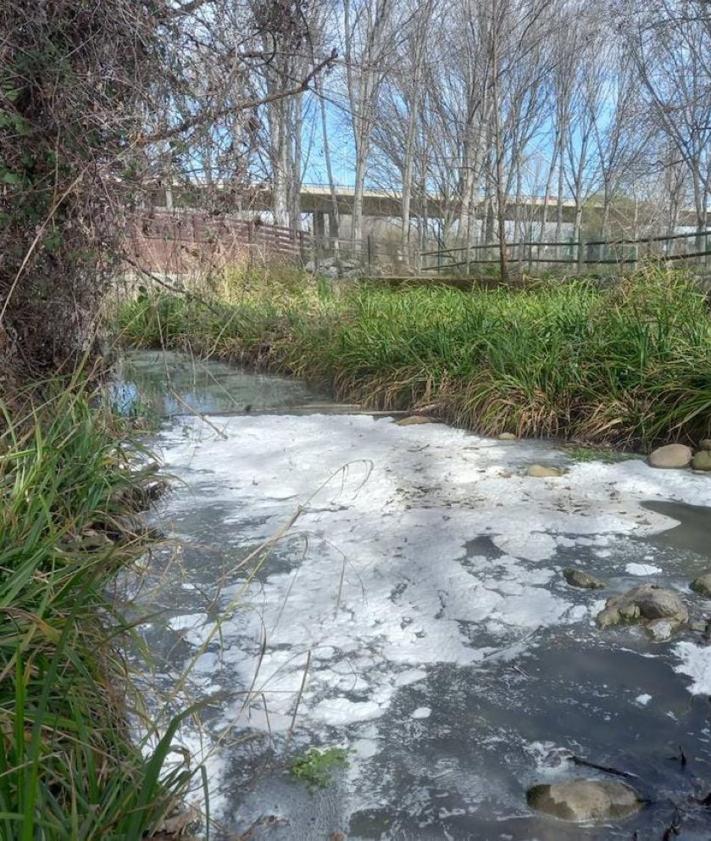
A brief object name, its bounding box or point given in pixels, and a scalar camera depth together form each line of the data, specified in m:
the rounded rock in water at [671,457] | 4.20
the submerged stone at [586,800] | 1.59
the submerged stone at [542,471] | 4.13
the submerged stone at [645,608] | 2.41
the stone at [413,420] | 5.58
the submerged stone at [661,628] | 2.32
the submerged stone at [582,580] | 2.68
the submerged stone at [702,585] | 2.59
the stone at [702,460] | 4.11
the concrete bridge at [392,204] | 26.73
